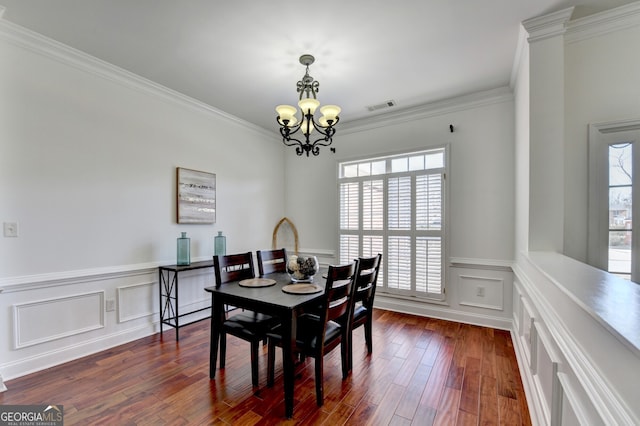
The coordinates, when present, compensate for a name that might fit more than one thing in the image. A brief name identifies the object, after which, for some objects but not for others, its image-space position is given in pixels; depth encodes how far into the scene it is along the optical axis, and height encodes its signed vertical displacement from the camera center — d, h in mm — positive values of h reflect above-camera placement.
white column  2111 +599
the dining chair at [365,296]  2342 -728
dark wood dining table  1866 -670
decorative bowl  2512 -507
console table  3146 -903
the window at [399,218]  3691 -97
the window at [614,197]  2049 +97
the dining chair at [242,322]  2176 -882
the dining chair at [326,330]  1965 -899
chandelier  2426 +855
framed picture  3477 +203
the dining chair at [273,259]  2979 -539
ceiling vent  3693 +1409
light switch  2273 -130
